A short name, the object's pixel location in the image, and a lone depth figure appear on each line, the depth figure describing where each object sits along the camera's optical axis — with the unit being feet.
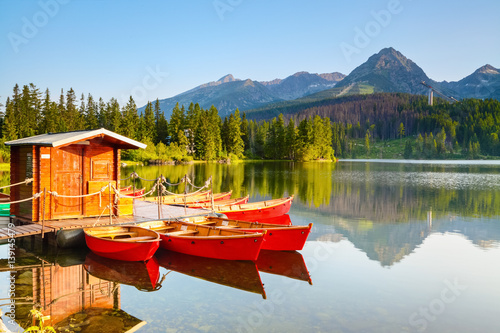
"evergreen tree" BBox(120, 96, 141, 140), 320.70
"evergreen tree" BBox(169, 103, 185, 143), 334.24
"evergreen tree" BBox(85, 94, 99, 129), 330.40
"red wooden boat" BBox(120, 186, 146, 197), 94.80
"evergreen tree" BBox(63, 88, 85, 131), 296.71
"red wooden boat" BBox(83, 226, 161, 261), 45.16
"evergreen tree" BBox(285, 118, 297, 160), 374.02
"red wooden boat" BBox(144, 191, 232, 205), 81.61
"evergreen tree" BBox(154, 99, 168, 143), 352.49
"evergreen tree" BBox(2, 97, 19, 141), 240.12
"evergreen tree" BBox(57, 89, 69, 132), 264.11
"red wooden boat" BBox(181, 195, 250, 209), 74.49
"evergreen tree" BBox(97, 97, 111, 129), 339.77
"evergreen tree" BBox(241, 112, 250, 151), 393.91
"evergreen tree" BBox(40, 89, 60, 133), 266.73
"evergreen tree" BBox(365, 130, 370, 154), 623.52
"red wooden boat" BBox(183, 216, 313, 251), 50.96
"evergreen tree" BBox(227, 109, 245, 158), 357.82
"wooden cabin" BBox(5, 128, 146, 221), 51.62
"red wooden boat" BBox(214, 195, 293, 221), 72.38
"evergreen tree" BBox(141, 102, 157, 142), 341.49
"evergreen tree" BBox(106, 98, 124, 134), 317.77
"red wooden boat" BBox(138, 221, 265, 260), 45.68
